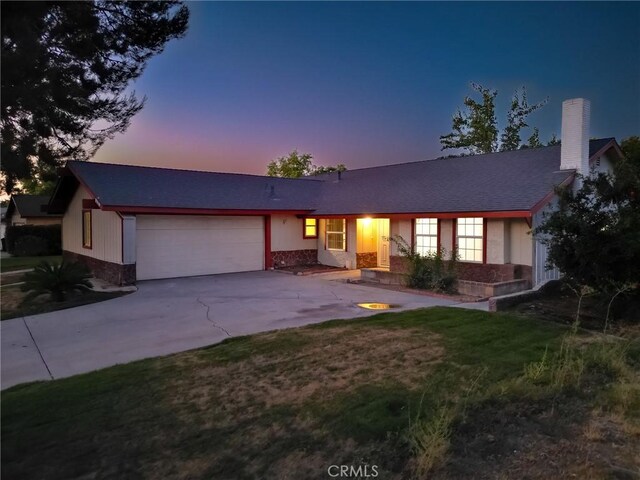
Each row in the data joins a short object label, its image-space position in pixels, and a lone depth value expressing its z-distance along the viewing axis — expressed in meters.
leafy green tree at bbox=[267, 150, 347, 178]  46.34
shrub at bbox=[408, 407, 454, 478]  3.19
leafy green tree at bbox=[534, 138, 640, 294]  7.83
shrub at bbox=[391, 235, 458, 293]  11.91
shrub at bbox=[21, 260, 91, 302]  10.71
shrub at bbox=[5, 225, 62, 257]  25.77
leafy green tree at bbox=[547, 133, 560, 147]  32.40
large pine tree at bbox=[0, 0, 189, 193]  5.57
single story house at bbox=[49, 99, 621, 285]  12.70
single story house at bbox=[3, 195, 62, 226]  31.70
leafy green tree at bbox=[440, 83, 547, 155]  33.00
